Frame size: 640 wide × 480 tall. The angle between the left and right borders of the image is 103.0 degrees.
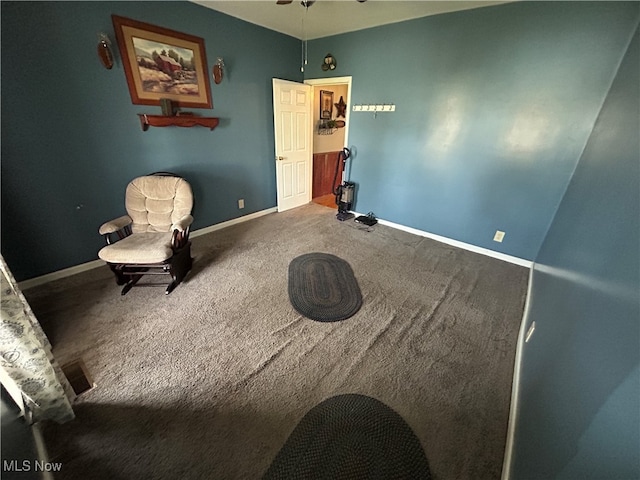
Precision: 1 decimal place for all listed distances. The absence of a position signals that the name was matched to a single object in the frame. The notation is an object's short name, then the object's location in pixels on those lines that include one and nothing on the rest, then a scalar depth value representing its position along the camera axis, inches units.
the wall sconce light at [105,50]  85.9
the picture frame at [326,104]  189.5
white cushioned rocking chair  81.2
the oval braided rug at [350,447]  44.1
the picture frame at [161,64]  92.4
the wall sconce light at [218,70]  116.0
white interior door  146.9
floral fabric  38.5
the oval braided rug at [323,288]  81.8
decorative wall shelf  101.1
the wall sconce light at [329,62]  141.1
